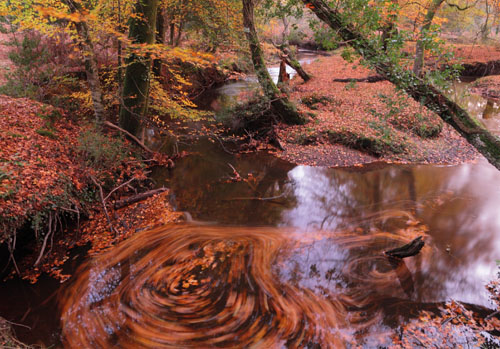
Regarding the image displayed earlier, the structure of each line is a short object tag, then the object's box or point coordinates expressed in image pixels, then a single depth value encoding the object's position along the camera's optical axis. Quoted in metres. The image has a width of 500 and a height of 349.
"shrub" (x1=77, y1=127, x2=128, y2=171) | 6.78
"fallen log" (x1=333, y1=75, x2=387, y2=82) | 16.56
